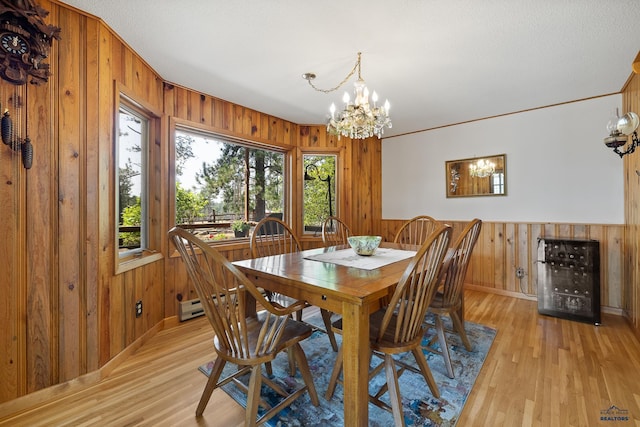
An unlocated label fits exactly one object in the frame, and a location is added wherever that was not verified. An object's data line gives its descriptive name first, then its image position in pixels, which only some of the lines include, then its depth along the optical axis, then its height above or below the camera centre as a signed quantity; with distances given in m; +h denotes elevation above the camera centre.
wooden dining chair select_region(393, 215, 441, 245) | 2.84 -0.20
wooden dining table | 1.17 -0.38
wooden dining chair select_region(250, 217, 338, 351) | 2.01 -0.35
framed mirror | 3.49 +0.49
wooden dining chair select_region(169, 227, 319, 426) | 1.16 -0.60
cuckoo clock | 1.35 +0.83
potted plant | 3.27 -0.17
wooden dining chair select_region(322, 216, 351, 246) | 2.99 -0.27
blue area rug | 1.42 -1.06
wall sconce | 1.82 +0.57
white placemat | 1.72 -0.31
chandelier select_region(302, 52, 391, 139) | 2.02 +0.72
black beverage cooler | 2.62 -0.66
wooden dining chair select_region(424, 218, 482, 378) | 1.82 -0.54
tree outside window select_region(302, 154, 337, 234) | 3.94 +0.35
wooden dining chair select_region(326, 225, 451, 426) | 1.25 -0.50
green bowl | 1.98 -0.22
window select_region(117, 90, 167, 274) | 2.04 +0.25
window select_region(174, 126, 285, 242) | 2.87 +0.36
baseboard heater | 2.67 -0.94
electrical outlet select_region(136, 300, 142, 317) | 2.19 -0.76
